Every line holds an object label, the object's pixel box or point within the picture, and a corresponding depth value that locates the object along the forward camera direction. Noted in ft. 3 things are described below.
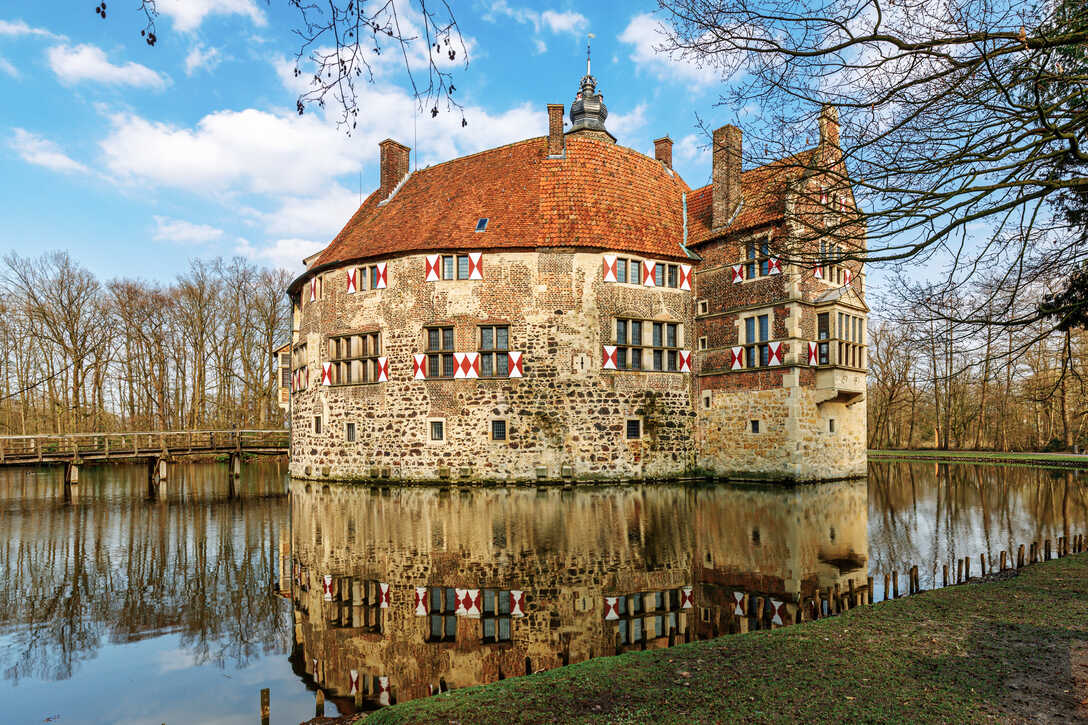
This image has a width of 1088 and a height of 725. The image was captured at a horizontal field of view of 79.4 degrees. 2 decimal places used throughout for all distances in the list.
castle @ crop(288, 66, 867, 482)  66.80
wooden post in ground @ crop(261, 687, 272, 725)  14.69
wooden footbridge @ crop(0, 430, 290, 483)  71.82
